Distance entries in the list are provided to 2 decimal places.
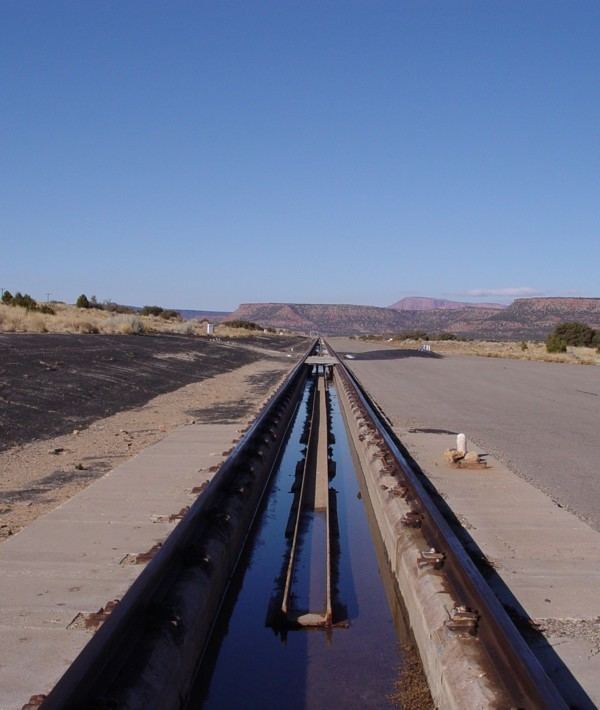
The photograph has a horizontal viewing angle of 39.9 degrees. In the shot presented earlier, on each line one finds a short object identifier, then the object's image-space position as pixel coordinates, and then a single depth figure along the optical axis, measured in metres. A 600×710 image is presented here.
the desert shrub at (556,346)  62.46
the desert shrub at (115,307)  85.01
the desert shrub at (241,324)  115.62
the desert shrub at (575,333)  73.00
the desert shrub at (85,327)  42.59
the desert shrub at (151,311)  100.16
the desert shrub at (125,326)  46.19
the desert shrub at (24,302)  56.19
